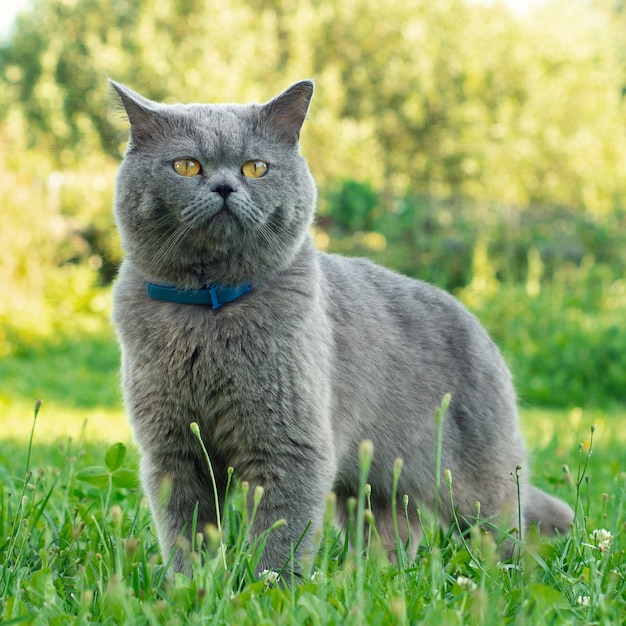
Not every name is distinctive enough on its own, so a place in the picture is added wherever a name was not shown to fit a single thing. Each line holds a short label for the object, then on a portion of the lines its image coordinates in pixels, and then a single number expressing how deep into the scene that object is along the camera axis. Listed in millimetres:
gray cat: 1598
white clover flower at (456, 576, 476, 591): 1484
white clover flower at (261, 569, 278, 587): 1505
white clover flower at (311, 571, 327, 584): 1481
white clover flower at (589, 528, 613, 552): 1581
